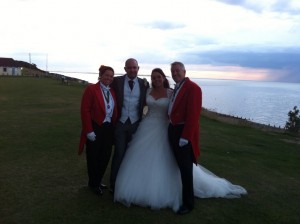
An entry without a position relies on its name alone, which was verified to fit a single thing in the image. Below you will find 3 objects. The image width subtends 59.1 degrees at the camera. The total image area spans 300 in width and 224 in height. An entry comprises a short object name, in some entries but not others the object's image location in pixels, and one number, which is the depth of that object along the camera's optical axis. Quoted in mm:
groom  4171
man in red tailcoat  3740
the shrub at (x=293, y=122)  16907
